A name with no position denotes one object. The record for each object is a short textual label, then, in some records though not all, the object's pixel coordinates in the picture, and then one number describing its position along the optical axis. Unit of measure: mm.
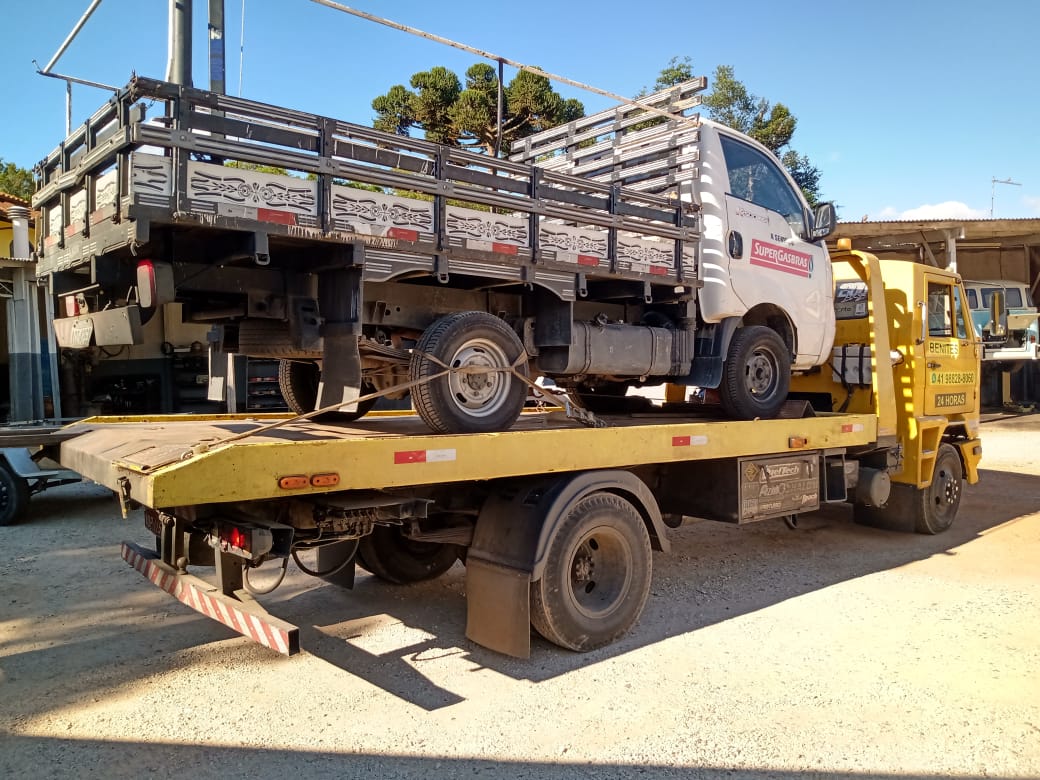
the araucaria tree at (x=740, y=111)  24125
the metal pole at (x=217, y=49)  4984
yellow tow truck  3764
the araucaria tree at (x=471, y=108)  19484
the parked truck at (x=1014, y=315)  18547
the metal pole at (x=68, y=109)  4767
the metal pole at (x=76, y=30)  5004
